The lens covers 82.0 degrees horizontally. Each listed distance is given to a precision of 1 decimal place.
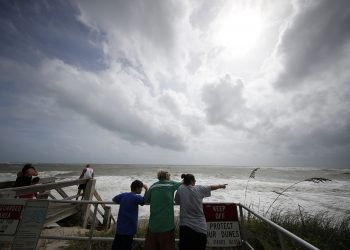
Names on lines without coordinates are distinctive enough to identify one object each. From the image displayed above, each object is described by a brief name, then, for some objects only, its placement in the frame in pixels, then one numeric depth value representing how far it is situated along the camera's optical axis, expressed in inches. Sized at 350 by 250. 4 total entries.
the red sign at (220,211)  143.9
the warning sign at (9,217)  135.5
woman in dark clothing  205.5
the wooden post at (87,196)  292.7
